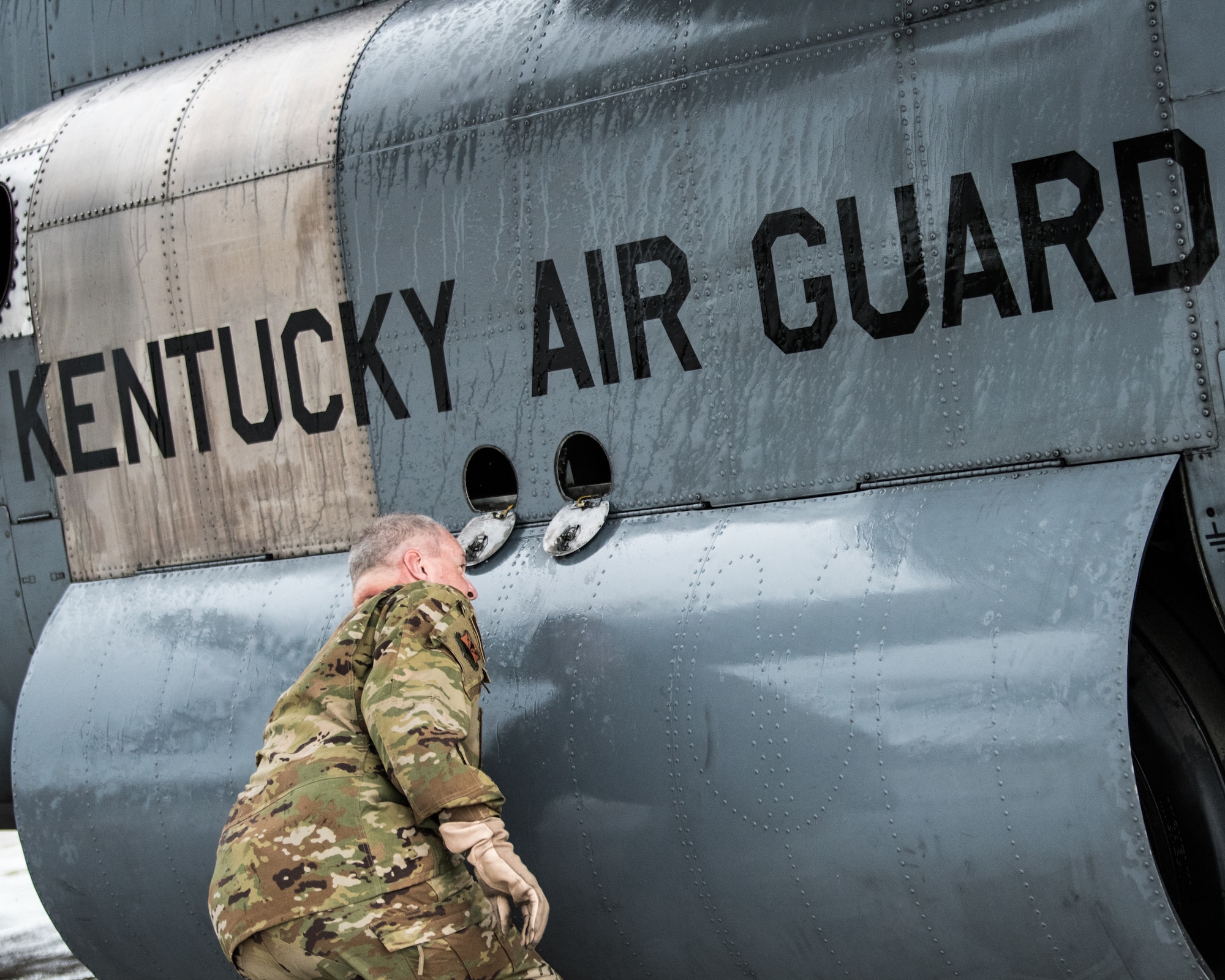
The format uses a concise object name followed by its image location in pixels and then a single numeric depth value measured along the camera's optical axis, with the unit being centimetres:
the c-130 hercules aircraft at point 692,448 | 680
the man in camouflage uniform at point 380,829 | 581
